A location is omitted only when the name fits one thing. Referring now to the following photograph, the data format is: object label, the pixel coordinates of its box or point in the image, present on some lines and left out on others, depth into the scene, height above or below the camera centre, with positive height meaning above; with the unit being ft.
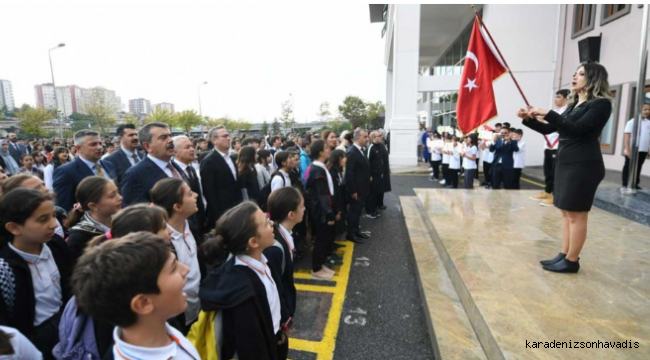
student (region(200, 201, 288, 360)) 5.37 -2.63
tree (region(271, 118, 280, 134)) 167.26 +2.77
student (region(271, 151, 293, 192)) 14.25 -1.79
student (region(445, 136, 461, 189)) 28.73 -3.17
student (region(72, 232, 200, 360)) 3.50 -1.72
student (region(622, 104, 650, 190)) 21.23 -1.10
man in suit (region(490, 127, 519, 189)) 26.60 -2.52
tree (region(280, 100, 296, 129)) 160.86 +7.39
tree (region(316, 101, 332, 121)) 175.73 +9.88
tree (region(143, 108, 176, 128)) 133.59 +6.55
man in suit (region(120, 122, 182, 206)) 10.05 -1.11
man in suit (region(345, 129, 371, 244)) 17.39 -2.88
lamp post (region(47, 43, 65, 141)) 65.21 +16.31
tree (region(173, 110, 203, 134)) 152.35 +5.56
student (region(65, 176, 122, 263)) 6.95 -1.71
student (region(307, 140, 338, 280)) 13.11 -3.22
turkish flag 13.65 +1.82
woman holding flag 8.96 -0.38
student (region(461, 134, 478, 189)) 26.94 -2.77
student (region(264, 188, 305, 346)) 6.88 -2.61
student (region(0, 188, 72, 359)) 5.32 -2.32
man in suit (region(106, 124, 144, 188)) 13.91 -0.88
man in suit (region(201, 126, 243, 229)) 13.39 -2.15
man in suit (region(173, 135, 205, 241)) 12.31 -1.22
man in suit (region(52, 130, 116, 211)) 10.75 -1.21
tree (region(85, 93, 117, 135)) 105.50 +6.39
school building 30.89 +7.94
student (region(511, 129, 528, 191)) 26.73 -2.59
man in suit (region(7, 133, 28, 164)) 35.65 -1.57
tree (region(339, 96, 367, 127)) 160.66 +10.41
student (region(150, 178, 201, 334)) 7.43 -2.05
